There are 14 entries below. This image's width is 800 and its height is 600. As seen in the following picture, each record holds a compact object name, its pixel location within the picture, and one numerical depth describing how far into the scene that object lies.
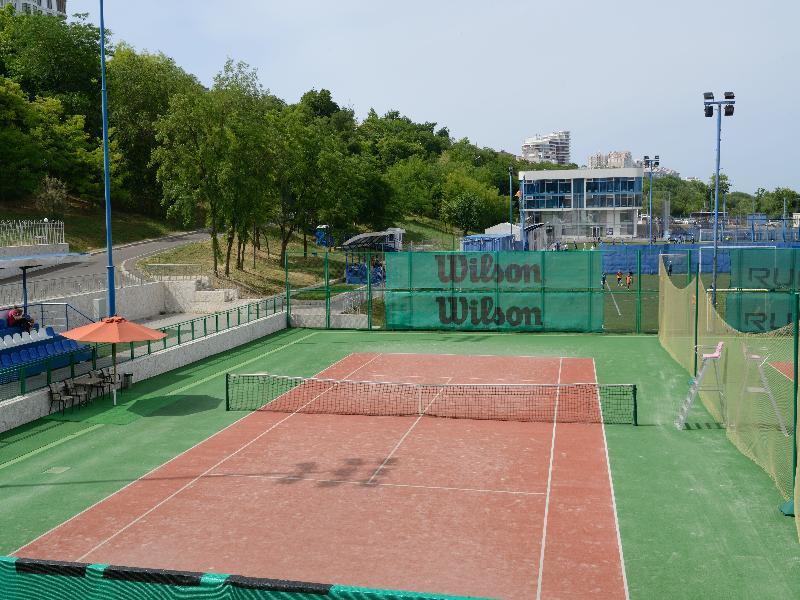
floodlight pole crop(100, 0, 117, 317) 22.66
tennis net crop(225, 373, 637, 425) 19.61
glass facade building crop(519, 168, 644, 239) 105.25
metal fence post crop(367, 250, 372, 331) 33.06
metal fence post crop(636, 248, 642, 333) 29.95
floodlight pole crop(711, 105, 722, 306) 30.34
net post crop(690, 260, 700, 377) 20.86
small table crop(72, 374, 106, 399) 20.73
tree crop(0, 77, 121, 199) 54.28
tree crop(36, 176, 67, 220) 52.25
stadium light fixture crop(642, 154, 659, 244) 54.97
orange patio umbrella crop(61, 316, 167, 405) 19.36
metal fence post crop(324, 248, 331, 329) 33.34
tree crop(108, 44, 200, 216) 65.69
